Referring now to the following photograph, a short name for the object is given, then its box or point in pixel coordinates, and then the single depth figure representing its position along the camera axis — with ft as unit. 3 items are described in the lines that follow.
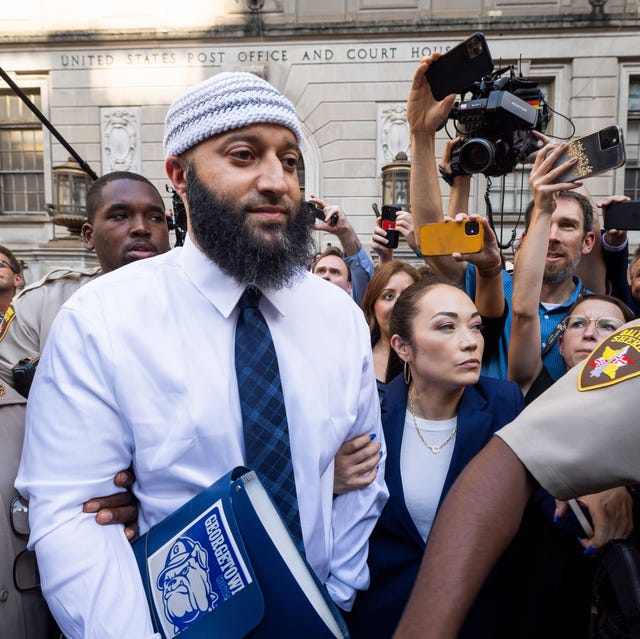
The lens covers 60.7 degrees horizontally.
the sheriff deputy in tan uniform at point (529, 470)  2.52
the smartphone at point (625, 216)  5.27
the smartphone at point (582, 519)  4.76
